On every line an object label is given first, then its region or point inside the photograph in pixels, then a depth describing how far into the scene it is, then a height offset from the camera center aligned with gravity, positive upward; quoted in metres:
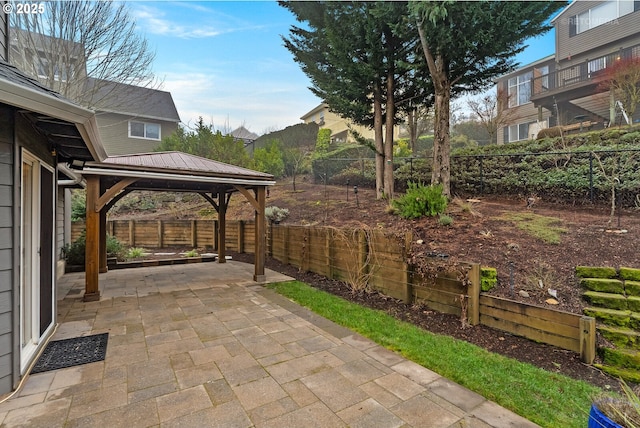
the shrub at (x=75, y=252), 7.62 -0.90
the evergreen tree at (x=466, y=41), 6.38 +4.00
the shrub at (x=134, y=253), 9.05 -1.16
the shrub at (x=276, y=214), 9.81 +0.03
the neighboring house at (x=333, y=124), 24.23 +7.55
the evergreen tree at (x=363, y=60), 8.04 +4.50
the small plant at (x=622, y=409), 1.50 -1.04
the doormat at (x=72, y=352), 3.01 -1.47
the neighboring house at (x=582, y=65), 12.66 +6.87
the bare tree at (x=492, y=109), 14.35 +5.13
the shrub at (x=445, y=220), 6.05 -0.13
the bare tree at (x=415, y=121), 12.92 +4.17
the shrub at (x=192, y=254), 9.38 -1.20
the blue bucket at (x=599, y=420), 1.53 -1.10
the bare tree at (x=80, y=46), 9.47 +5.75
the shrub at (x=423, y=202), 6.37 +0.25
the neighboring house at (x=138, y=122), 15.91 +5.30
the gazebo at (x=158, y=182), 5.01 +0.72
